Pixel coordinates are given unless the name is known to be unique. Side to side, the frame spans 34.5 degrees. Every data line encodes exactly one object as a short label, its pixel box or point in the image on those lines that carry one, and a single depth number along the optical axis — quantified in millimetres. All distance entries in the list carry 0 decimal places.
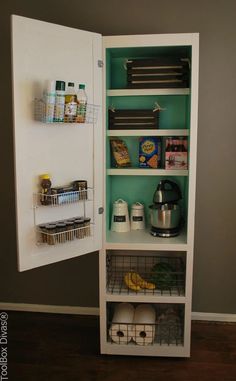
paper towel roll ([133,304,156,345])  2309
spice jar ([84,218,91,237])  2040
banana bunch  2332
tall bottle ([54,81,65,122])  1799
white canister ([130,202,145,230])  2529
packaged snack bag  2469
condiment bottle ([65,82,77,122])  1838
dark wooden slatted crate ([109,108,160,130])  2336
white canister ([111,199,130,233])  2447
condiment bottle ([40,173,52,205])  1851
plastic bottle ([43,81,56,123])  1772
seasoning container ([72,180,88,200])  1997
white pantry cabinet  1814
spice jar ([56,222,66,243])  1898
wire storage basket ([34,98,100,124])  1780
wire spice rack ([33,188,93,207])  1853
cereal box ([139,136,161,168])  2449
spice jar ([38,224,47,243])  1872
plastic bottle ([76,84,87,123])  1896
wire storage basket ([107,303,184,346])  2312
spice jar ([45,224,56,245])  1863
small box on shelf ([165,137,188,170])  2270
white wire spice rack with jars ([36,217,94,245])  1872
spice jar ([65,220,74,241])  1947
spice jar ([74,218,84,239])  1998
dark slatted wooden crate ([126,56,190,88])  2230
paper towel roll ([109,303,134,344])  2324
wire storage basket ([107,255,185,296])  2332
